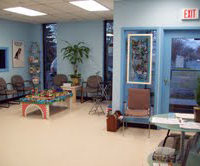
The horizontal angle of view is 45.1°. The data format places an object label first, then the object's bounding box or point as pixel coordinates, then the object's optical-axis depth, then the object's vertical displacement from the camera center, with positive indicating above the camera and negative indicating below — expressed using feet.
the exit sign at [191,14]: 15.40 +3.52
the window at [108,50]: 26.61 +2.00
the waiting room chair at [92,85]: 25.13 -1.80
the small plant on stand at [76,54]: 26.48 +1.57
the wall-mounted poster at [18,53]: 27.44 +1.73
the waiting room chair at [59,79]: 27.62 -1.29
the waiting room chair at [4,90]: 23.88 -2.17
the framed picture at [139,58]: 16.85 +0.73
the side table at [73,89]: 25.62 -2.20
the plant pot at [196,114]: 10.30 -1.97
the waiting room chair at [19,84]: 26.04 -1.71
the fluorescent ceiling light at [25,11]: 20.18 +5.03
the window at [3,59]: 25.79 +1.00
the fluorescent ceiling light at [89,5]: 17.46 +4.85
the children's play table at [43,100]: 19.79 -2.63
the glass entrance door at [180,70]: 16.53 -0.10
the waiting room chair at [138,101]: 16.71 -2.29
